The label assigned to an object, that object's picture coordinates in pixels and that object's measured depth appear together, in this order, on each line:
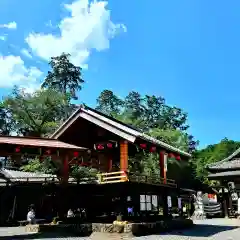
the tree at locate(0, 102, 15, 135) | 37.74
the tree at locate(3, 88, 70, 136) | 29.34
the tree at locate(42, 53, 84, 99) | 44.48
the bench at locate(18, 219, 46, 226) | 15.98
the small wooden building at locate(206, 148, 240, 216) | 16.22
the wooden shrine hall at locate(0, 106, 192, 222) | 12.27
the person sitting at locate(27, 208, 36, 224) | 15.29
